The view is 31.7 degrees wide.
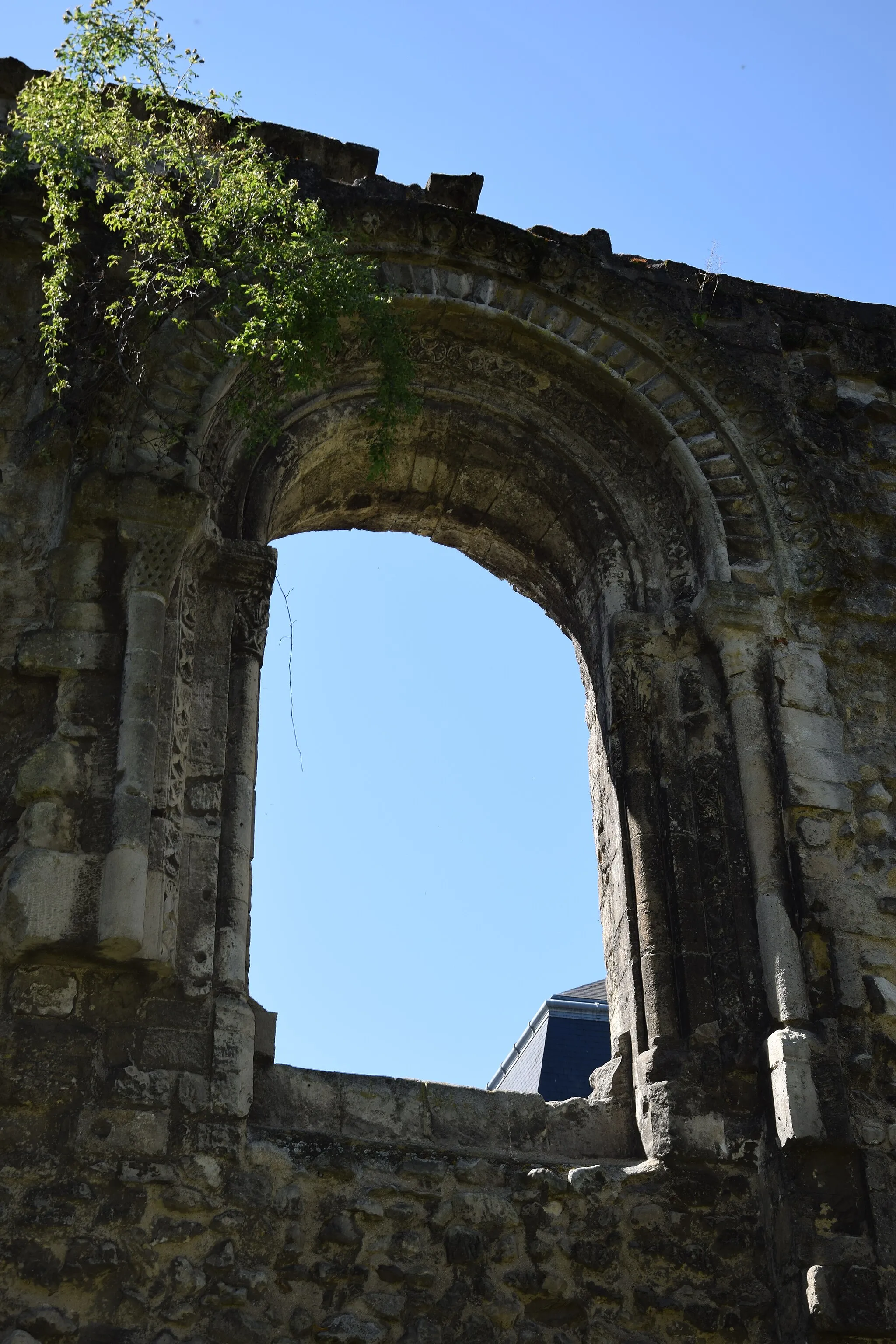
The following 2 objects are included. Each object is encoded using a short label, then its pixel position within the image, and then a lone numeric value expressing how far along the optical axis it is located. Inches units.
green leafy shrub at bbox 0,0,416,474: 247.3
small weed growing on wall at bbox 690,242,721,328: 309.0
